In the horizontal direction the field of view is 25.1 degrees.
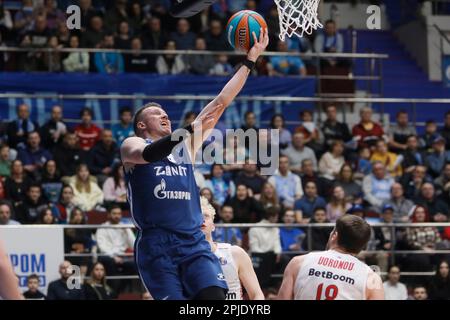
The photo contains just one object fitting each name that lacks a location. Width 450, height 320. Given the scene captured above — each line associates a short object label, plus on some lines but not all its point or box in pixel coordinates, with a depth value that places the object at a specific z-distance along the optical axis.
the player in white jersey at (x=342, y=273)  6.88
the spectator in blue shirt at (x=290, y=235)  14.05
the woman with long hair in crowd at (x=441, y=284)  13.73
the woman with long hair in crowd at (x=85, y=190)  14.34
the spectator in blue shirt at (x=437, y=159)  16.41
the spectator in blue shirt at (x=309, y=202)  14.70
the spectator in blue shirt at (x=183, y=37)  17.69
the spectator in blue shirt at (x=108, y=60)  16.77
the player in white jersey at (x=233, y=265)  8.38
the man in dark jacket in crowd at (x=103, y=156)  15.09
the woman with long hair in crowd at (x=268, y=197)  14.51
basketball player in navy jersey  7.16
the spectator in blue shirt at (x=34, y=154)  14.88
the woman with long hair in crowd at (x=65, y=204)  13.94
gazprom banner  12.55
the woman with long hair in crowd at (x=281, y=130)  16.03
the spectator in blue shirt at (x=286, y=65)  17.62
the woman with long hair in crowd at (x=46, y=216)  13.42
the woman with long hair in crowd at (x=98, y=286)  12.65
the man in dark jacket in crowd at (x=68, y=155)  14.87
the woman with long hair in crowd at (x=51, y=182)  14.53
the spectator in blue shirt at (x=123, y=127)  15.68
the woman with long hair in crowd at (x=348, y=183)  15.34
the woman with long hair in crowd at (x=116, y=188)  14.52
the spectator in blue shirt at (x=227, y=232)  13.57
